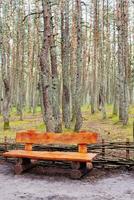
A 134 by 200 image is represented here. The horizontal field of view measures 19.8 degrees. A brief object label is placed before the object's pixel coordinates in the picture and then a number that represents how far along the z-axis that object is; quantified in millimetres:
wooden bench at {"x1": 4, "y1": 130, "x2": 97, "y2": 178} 9539
